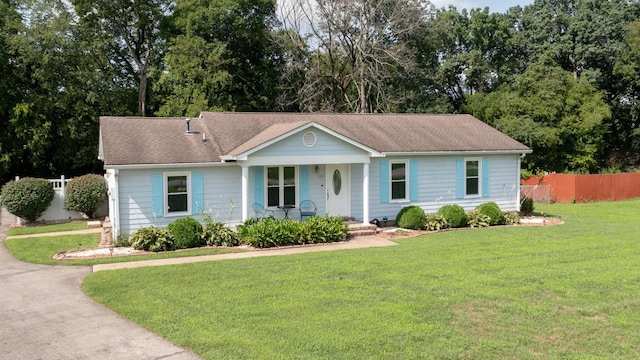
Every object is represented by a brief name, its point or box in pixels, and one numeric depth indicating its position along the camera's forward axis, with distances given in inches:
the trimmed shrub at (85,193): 828.0
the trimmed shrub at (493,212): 755.4
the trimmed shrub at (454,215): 727.1
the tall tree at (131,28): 1279.5
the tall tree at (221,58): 1206.3
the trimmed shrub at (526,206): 853.2
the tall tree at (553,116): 1337.4
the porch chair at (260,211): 673.0
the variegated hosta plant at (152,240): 568.7
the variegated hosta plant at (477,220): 749.3
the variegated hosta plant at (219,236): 601.4
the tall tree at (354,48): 1327.5
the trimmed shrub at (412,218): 707.4
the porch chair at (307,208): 703.1
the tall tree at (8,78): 1060.5
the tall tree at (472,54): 1544.0
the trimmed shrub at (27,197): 782.5
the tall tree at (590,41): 1573.6
